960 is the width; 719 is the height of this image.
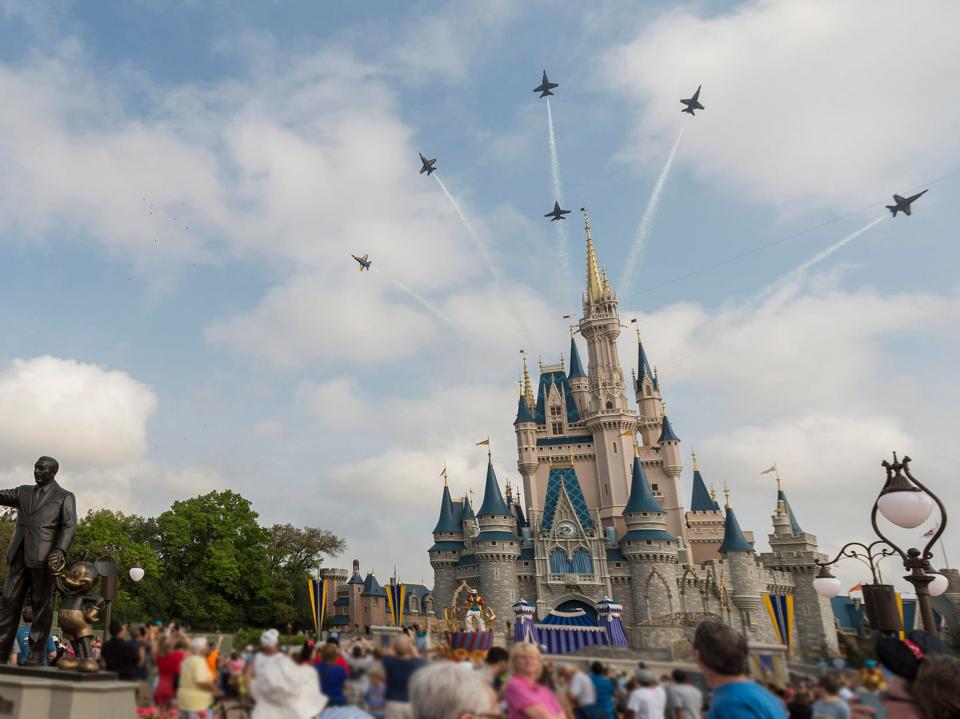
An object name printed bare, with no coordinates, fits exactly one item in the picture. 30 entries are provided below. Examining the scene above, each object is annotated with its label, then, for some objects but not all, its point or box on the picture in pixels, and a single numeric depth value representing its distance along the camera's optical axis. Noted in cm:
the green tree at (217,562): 4588
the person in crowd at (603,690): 820
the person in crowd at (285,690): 766
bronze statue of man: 994
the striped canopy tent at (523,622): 3534
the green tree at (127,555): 4391
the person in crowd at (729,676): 372
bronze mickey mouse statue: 940
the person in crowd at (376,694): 764
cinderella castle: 5703
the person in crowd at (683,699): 837
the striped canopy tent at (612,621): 3862
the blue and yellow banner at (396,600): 5434
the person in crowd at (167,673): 902
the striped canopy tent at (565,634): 3422
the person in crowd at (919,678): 343
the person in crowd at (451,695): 321
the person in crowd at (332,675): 790
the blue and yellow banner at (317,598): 4538
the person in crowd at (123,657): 923
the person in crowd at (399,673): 751
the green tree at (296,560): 5116
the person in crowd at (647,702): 838
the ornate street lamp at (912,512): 865
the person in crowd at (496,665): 736
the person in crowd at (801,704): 770
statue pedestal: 801
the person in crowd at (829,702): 645
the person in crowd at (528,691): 525
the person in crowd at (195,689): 871
